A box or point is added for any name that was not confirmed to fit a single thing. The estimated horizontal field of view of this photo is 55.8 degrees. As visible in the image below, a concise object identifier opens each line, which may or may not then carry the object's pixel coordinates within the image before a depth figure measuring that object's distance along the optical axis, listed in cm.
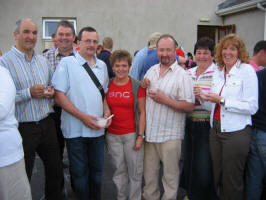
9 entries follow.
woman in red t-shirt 290
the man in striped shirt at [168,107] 278
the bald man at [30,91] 255
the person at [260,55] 359
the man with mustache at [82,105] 274
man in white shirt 177
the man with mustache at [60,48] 336
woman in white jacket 246
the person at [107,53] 553
